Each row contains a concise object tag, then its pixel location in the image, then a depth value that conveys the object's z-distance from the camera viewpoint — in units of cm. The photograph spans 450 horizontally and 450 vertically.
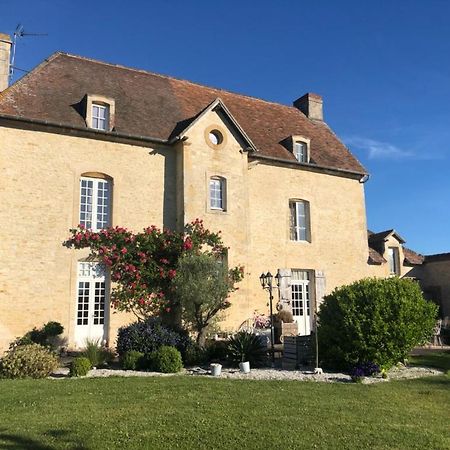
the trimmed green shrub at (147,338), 1348
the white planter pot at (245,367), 1218
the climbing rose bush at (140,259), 1588
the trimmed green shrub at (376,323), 1197
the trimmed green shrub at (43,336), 1430
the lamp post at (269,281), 1393
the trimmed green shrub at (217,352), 1425
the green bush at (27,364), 1116
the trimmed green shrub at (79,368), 1140
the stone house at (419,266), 2540
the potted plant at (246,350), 1332
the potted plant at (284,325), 1727
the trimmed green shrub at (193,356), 1370
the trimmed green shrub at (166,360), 1215
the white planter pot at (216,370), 1158
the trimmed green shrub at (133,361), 1269
